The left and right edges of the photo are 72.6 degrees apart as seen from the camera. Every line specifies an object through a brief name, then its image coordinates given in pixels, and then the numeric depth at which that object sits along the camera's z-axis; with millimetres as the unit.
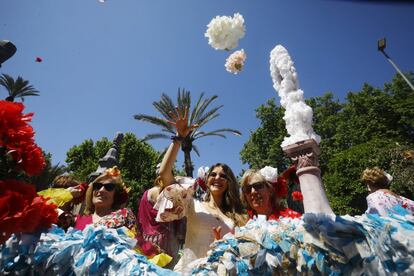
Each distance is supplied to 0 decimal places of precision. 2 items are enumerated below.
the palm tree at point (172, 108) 17656
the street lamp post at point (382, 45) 11637
